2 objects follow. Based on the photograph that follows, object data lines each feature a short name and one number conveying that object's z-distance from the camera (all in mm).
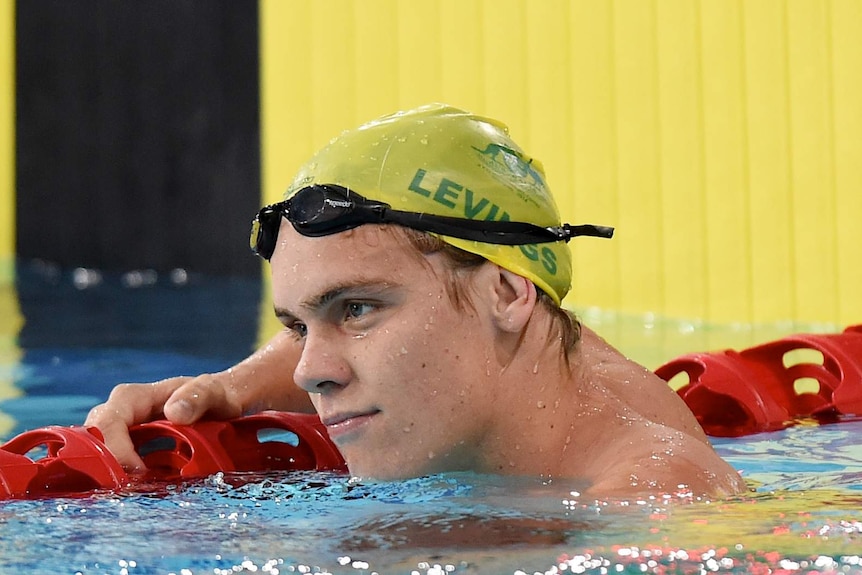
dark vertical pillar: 20094
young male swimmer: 4473
